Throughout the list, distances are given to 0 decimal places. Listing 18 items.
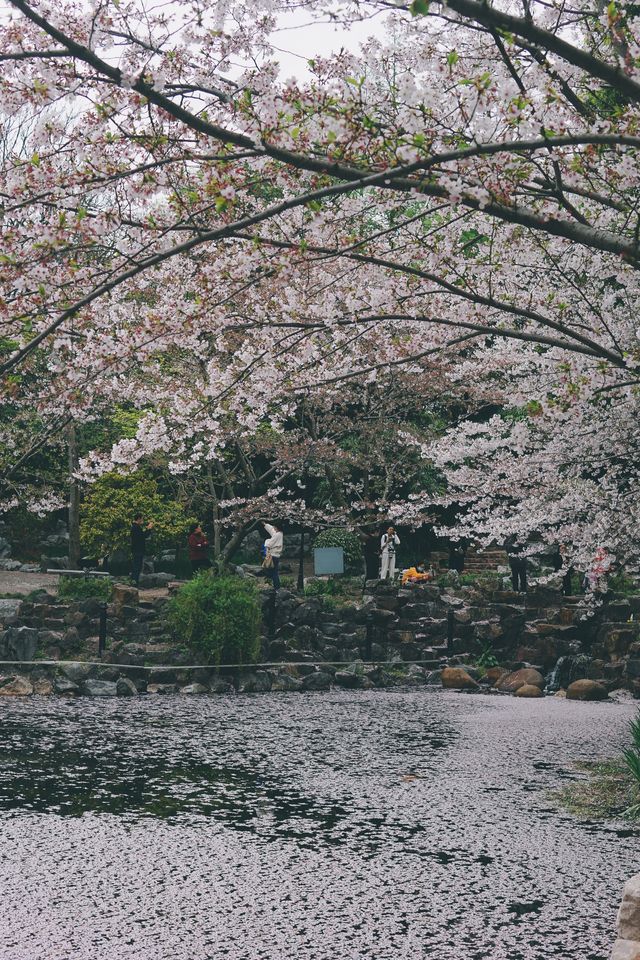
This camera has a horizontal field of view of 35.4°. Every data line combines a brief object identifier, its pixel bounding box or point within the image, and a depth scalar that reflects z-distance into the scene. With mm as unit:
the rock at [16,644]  17453
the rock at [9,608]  18688
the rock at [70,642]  18094
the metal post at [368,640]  19594
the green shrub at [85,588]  20328
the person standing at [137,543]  22906
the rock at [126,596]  19609
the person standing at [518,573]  24809
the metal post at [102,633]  17594
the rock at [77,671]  16305
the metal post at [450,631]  20312
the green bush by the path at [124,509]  22984
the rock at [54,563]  28078
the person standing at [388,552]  24986
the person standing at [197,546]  23016
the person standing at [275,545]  21297
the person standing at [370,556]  25317
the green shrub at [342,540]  29219
